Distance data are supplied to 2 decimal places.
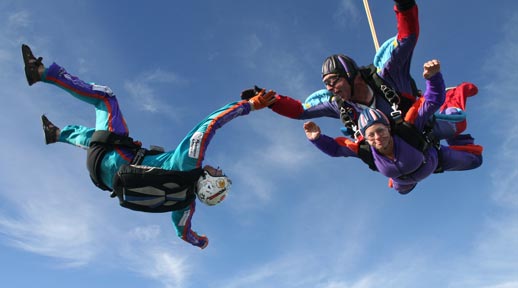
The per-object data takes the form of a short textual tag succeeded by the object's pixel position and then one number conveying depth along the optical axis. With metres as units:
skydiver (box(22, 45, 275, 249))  5.35
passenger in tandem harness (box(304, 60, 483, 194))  4.71
